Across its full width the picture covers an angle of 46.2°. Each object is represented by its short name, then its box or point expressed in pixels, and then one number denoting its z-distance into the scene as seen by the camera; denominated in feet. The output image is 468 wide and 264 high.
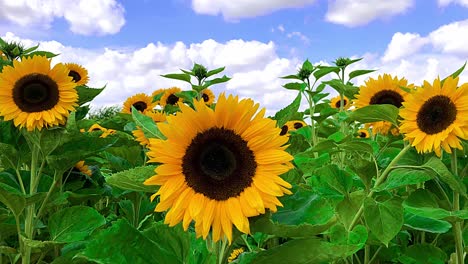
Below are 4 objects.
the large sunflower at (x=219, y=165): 3.47
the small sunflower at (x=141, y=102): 14.16
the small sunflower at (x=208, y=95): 15.76
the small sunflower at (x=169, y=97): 15.24
